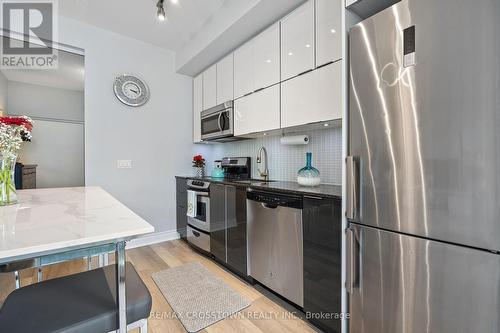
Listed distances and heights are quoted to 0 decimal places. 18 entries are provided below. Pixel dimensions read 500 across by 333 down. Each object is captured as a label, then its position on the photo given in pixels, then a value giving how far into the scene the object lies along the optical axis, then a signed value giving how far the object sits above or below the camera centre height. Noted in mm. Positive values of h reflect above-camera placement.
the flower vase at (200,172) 3528 -83
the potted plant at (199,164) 3486 +39
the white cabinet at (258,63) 2217 +1096
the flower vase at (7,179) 1155 -57
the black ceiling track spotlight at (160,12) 2058 +1388
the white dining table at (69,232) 637 -208
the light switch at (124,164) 3043 +41
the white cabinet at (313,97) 1719 +570
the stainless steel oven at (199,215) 2732 -610
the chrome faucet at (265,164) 2773 +28
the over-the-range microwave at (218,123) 2830 +581
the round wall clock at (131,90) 3025 +1045
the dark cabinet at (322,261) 1422 -629
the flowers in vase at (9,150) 1147 +89
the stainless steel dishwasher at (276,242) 1700 -622
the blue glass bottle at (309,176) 1984 -88
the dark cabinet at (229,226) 2207 -619
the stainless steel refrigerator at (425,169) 879 -17
